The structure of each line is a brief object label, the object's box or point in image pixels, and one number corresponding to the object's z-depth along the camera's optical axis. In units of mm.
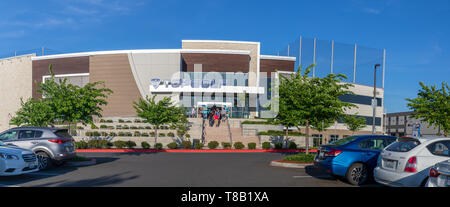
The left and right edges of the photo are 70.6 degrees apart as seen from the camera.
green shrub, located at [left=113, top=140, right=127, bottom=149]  24188
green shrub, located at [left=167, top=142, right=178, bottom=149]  24797
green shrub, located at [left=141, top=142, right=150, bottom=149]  24828
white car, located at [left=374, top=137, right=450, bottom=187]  6906
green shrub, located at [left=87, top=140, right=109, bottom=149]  24250
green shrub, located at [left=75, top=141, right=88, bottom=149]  23427
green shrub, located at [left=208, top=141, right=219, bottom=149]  25733
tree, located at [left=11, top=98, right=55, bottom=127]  15756
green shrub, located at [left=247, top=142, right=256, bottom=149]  25938
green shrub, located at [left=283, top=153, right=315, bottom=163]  14836
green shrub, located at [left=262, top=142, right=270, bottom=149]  26297
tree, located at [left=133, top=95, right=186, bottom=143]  24734
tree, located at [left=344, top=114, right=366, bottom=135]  37784
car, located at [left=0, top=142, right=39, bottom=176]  9203
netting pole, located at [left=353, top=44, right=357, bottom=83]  51625
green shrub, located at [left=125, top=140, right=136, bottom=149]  24844
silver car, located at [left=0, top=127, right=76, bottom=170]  12133
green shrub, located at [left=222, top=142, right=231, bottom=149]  26000
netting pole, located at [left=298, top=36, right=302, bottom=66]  53562
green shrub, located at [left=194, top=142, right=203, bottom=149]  25281
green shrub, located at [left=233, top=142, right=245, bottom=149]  25922
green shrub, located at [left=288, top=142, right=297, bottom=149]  26844
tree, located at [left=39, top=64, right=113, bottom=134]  15477
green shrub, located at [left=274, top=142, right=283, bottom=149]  26688
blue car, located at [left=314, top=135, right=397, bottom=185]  9344
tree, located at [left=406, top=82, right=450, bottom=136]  17781
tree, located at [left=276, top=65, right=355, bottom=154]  15195
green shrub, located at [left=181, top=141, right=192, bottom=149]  24797
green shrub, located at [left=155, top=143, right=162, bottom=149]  25219
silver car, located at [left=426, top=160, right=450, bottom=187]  5409
